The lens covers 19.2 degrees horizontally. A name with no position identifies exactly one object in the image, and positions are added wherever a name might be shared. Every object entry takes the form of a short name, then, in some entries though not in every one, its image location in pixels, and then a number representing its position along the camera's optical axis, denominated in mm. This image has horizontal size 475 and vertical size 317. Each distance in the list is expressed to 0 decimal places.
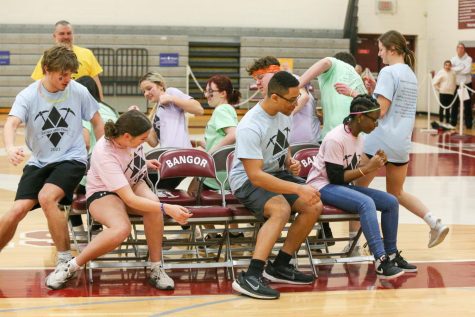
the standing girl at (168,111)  10790
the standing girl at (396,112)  9946
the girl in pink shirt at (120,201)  8345
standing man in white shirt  28514
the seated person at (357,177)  8956
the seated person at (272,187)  8395
